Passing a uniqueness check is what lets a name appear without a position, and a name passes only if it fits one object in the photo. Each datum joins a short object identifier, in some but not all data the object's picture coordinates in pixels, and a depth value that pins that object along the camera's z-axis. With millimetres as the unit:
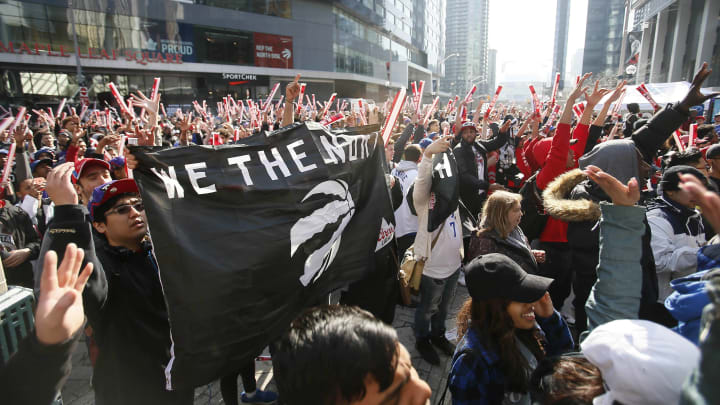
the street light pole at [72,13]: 20450
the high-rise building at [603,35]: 84812
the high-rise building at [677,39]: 27391
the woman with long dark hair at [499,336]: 1836
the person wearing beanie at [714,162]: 3498
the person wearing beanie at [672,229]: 2768
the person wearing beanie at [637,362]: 1045
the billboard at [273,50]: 40406
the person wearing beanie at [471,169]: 5441
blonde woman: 3113
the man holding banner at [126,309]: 2137
